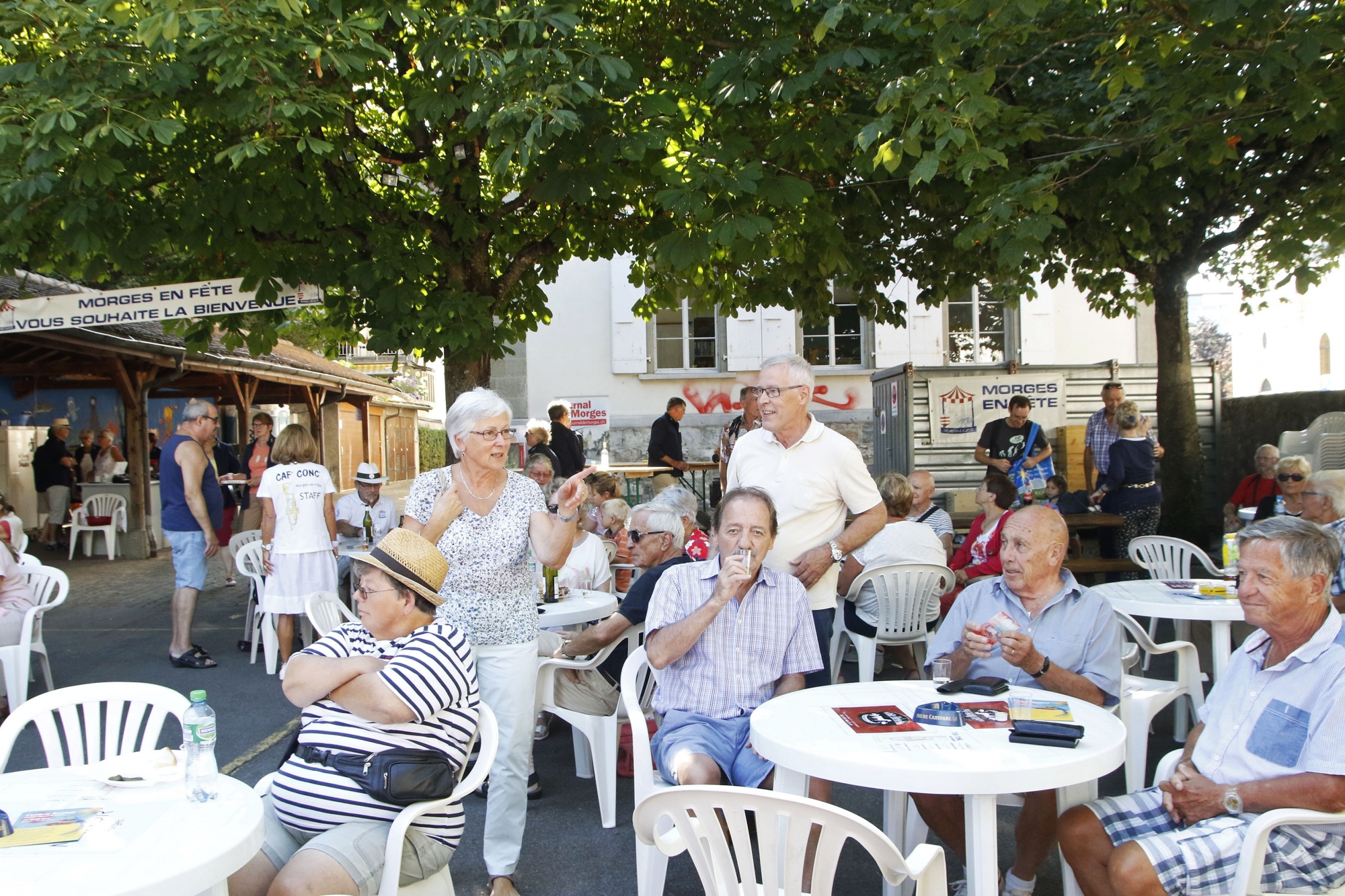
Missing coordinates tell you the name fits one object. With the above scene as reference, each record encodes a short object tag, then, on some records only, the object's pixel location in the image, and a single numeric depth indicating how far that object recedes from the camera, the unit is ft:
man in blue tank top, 22.27
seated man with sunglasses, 13.53
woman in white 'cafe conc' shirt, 21.04
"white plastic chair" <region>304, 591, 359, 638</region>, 16.37
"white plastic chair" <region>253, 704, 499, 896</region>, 8.09
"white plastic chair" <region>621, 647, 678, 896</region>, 9.72
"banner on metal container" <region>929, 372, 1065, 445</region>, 40.98
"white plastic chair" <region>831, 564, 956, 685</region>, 17.92
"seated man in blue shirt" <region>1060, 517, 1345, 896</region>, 7.96
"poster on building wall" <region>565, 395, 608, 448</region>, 39.09
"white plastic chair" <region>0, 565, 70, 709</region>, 17.30
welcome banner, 24.00
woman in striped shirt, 8.15
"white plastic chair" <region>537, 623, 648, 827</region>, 13.32
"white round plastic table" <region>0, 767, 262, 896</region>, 6.35
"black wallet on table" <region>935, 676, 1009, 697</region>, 10.07
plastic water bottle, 7.78
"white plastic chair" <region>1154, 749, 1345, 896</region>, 7.73
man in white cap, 25.16
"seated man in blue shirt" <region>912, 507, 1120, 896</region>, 10.02
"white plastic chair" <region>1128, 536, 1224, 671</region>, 22.31
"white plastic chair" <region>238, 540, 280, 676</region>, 21.98
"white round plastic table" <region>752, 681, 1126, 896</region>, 7.82
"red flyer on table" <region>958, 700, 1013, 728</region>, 9.09
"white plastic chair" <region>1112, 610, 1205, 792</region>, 11.91
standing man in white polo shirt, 12.60
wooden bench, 25.61
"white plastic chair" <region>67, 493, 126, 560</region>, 45.06
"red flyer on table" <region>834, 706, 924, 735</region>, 8.98
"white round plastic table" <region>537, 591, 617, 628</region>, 15.88
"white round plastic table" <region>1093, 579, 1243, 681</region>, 14.52
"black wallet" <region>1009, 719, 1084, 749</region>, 8.43
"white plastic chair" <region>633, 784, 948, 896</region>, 6.15
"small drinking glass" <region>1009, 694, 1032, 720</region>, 9.10
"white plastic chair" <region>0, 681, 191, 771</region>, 9.67
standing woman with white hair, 11.20
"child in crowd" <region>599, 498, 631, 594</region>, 23.47
